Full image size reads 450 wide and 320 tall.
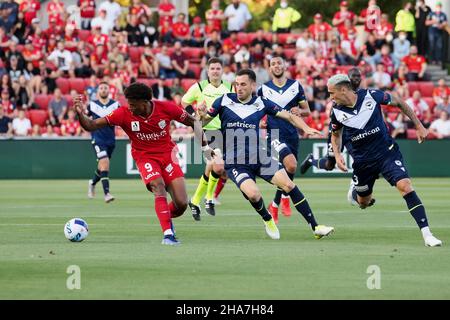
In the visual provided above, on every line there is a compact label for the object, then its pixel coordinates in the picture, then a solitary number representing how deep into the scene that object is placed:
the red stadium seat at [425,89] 36.09
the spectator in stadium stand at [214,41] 35.31
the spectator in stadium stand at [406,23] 37.91
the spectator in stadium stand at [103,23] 35.19
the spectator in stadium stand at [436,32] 37.88
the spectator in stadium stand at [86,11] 35.47
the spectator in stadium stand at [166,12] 36.62
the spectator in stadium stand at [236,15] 37.34
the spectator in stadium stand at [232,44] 35.31
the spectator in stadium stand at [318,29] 36.25
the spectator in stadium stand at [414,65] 36.47
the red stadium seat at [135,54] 35.12
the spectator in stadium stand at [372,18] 37.09
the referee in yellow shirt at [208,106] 18.84
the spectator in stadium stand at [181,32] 36.31
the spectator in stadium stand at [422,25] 37.81
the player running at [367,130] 13.97
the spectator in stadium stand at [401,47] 36.97
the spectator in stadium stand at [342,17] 37.53
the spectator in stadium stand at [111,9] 35.47
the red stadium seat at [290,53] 35.99
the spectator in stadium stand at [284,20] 37.97
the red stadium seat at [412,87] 35.81
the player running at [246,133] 14.70
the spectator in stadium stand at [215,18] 36.78
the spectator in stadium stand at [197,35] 36.50
